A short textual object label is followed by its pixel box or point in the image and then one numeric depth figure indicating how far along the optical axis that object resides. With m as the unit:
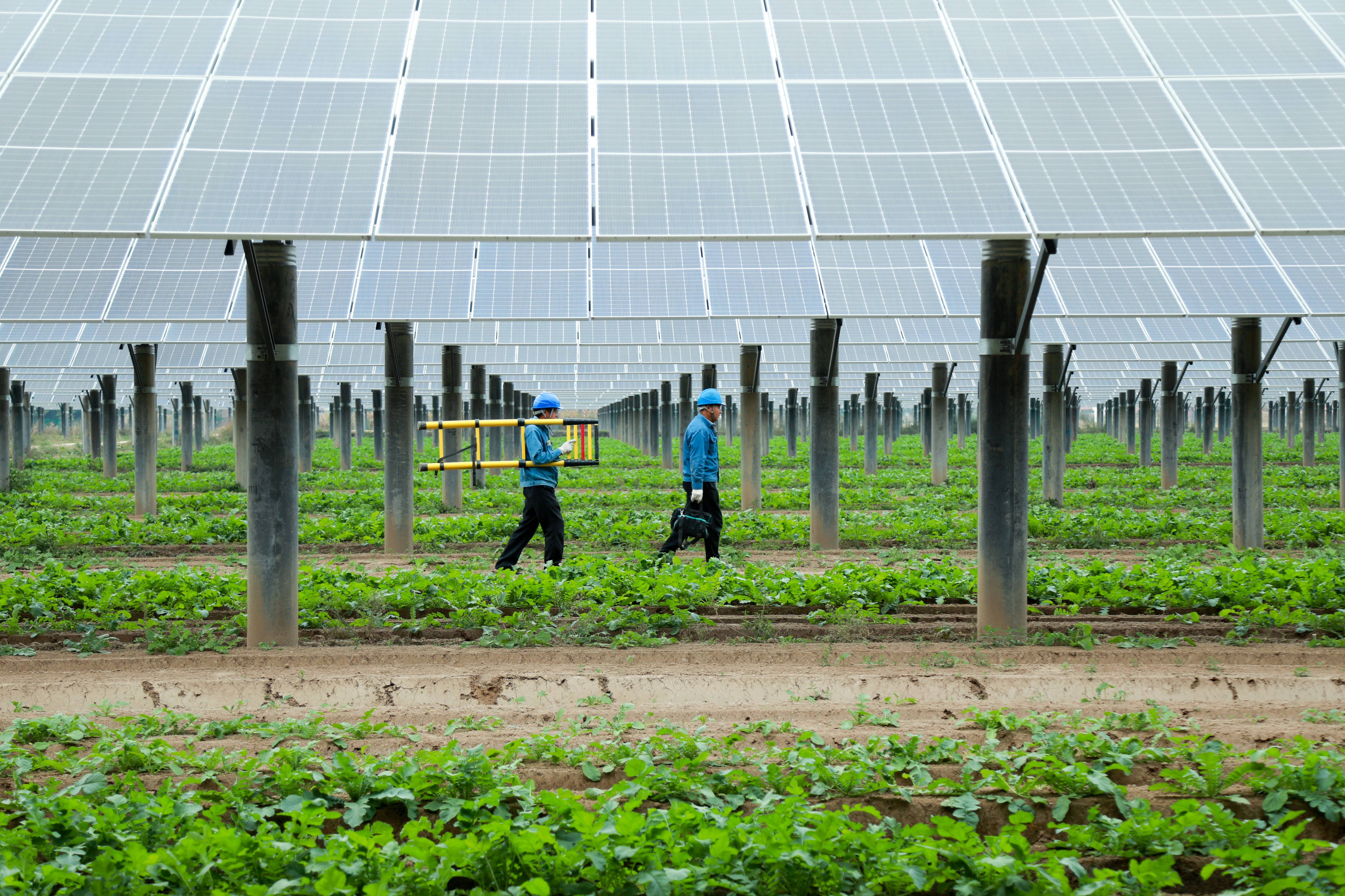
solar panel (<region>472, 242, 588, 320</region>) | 18.14
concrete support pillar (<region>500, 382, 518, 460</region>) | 45.22
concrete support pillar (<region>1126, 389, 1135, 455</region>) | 51.84
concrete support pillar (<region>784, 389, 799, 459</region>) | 47.28
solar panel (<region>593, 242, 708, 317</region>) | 18.75
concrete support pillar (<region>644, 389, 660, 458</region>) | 48.44
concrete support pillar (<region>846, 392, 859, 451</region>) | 56.88
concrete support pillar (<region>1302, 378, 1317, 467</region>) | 39.94
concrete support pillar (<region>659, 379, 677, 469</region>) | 37.28
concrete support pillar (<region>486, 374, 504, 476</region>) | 38.19
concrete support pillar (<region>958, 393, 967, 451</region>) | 58.41
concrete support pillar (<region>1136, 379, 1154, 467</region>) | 40.50
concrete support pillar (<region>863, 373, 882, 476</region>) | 33.94
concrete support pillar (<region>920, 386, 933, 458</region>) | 42.50
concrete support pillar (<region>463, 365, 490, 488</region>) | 30.61
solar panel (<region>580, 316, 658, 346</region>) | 25.16
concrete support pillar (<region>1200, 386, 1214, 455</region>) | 47.03
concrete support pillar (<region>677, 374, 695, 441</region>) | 32.81
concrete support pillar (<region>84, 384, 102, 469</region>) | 44.22
